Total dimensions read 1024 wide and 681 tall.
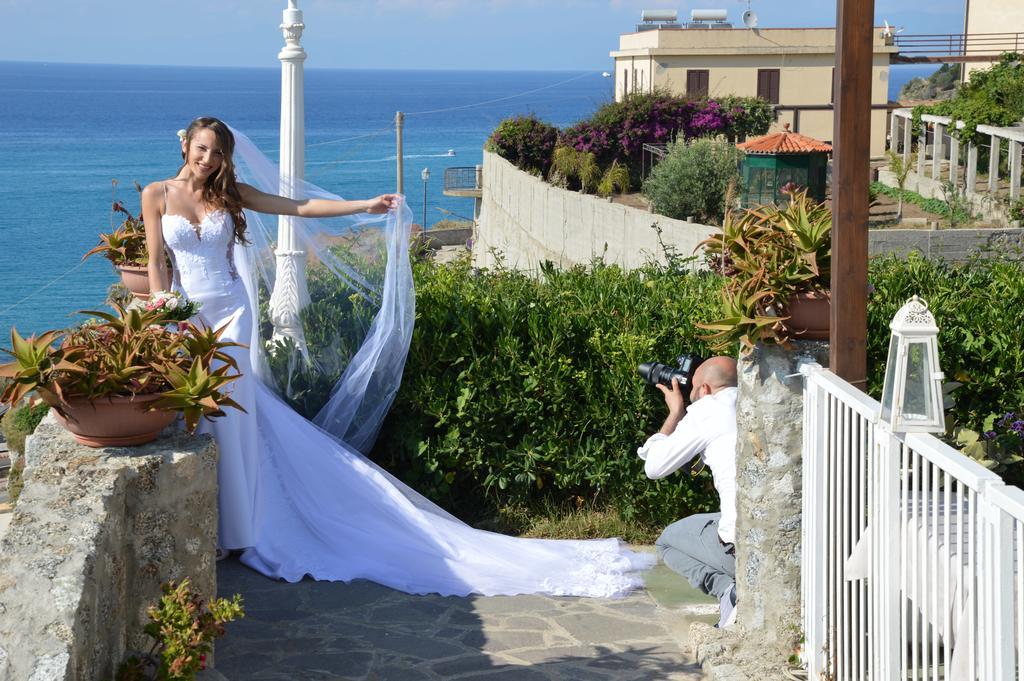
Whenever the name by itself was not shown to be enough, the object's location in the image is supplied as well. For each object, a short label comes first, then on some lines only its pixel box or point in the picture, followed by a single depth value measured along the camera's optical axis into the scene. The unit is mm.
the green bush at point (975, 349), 5996
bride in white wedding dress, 5617
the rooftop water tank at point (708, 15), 47762
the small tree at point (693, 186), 20750
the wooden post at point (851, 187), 4000
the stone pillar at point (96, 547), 3268
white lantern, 3367
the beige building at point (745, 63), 41281
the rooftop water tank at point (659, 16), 47781
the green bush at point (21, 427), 8883
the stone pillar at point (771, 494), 4531
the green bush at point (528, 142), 28406
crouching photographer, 5133
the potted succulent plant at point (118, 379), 3926
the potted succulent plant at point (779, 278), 4480
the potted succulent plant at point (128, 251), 6426
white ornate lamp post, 6516
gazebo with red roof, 18406
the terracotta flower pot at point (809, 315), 4465
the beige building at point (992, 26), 38312
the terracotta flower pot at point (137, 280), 6355
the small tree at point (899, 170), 20270
